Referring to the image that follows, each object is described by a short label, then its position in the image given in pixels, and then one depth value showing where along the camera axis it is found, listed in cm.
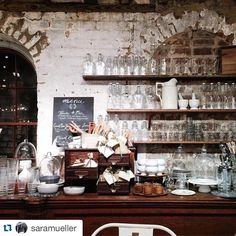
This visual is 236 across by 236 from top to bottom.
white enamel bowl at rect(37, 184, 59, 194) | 266
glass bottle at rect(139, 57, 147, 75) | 333
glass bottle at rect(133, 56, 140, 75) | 332
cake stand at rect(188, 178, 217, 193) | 281
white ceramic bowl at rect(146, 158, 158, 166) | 289
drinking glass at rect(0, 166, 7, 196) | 270
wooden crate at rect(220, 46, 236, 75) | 328
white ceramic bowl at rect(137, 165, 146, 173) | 291
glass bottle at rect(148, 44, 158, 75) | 334
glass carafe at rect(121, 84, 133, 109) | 330
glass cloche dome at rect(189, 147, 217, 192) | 302
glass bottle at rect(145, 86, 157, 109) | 332
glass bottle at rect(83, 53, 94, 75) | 332
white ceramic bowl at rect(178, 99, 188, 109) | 326
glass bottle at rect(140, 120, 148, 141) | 330
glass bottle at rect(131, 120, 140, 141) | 330
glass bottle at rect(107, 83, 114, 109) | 332
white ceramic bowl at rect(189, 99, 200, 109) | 326
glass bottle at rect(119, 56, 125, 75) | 333
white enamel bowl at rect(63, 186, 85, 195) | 269
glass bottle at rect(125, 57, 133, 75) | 333
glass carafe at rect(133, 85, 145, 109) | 330
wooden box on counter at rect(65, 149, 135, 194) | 278
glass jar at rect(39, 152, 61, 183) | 297
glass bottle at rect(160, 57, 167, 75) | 334
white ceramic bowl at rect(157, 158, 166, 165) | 290
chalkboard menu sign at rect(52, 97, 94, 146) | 338
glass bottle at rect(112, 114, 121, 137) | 332
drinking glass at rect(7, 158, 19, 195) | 273
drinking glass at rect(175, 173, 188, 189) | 293
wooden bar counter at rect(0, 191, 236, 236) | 253
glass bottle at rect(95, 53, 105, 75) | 332
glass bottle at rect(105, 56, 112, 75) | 332
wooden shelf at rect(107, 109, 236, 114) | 321
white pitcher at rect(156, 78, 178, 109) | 324
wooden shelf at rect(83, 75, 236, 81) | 326
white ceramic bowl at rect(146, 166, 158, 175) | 288
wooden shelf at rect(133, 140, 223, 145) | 324
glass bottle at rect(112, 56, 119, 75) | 333
